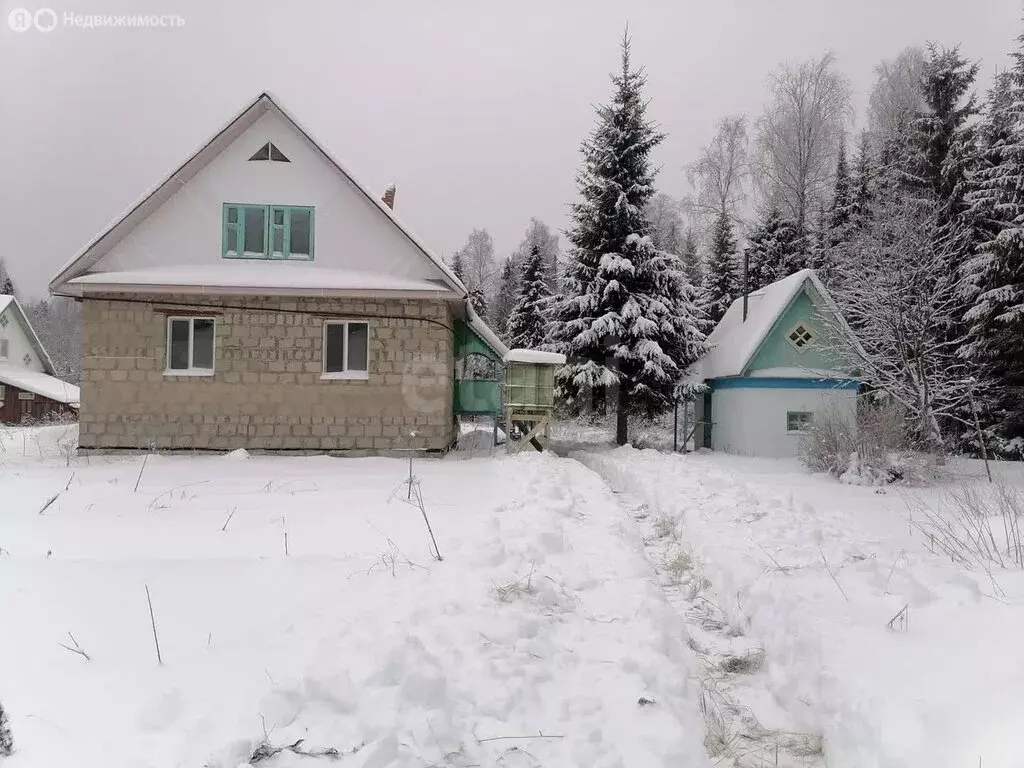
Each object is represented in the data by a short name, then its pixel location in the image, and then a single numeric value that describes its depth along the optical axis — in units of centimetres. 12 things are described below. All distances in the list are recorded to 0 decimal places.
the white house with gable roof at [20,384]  3044
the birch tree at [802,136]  1912
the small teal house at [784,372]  1867
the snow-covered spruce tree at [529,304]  3340
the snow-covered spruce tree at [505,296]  4156
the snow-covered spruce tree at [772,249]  2816
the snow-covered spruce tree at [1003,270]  1638
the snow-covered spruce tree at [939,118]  2106
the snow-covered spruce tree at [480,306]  3472
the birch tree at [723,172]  2495
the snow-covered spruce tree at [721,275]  3017
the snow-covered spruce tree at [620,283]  1956
